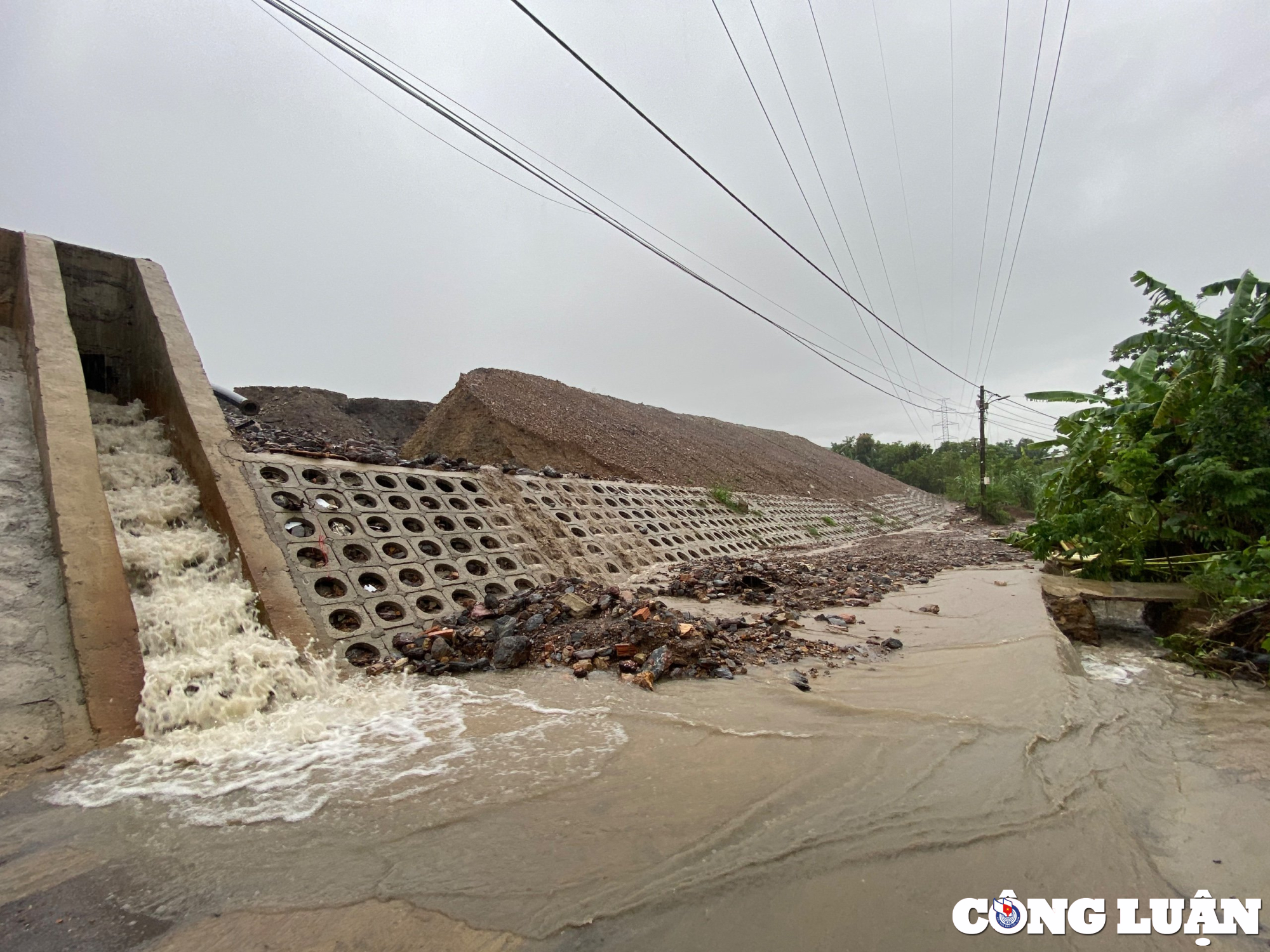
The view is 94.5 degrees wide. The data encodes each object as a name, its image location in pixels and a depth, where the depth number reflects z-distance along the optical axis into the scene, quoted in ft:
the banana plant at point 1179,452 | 19.89
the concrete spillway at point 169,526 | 14.38
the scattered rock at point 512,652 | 17.87
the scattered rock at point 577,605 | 21.09
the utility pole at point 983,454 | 97.35
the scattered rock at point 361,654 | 18.31
